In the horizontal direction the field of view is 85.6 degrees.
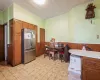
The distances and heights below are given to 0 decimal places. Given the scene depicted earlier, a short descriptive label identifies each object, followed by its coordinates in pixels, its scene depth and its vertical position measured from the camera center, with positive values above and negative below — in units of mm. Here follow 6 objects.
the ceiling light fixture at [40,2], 2416 +1702
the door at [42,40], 4073 -112
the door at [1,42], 3126 -193
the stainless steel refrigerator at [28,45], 2614 -287
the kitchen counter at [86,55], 1223 -390
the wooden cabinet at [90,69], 1183 -683
